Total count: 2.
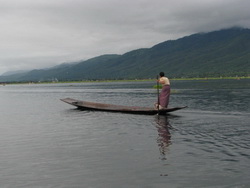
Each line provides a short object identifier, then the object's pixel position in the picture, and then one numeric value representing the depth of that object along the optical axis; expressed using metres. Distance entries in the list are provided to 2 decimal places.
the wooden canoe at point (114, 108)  33.48
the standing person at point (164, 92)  31.11
